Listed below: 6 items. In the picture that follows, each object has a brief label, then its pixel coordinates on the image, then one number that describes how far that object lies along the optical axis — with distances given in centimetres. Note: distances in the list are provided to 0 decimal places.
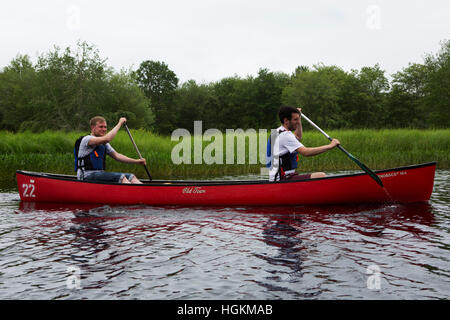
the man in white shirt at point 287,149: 677
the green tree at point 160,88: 6097
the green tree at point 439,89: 4425
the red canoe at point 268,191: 718
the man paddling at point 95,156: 767
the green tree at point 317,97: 5184
